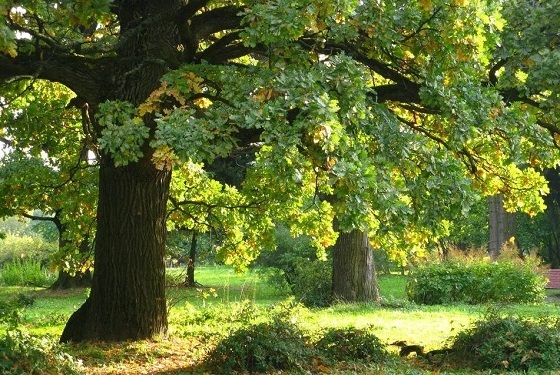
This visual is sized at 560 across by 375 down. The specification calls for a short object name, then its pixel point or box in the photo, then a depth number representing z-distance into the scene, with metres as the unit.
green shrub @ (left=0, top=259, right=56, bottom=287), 29.89
